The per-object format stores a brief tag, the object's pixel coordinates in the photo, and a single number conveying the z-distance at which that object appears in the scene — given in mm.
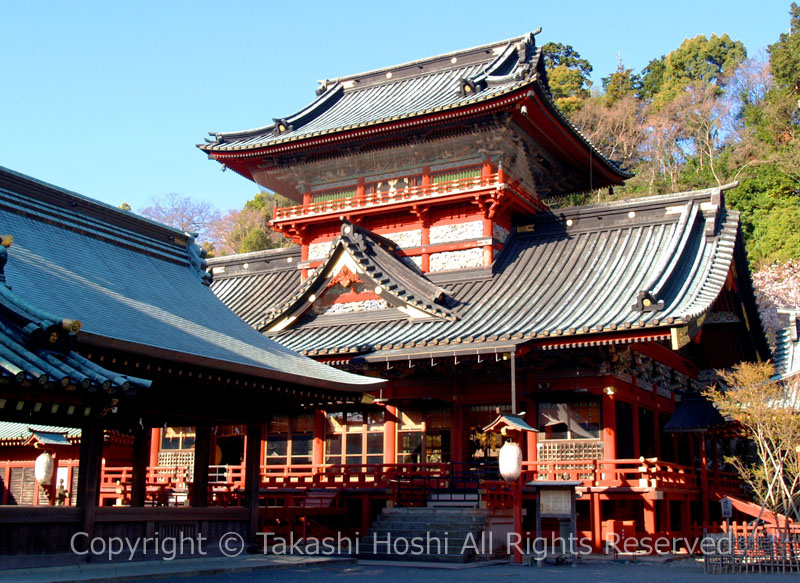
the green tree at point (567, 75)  68688
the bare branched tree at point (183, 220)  70625
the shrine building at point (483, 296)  21297
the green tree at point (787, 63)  55250
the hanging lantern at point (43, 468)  20469
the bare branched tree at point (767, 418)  17125
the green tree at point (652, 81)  71562
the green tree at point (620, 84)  69588
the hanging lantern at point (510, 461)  17266
